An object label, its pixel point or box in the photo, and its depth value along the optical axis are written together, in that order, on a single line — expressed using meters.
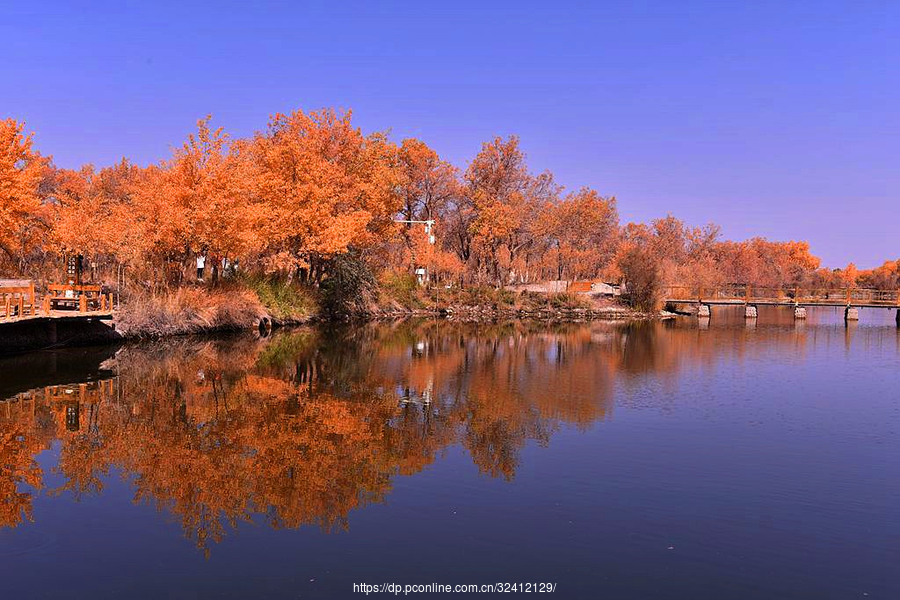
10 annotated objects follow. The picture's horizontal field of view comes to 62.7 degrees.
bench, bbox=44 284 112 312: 26.56
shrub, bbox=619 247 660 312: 61.16
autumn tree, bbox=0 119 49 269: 28.26
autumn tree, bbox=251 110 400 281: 40.38
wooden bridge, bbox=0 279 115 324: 23.89
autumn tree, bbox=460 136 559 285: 60.53
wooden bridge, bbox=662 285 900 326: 61.56
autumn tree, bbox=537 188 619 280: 65.24
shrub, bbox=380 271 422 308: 55.59
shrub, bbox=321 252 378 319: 47.22
